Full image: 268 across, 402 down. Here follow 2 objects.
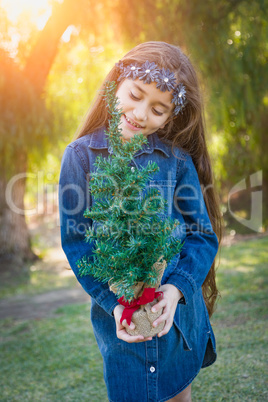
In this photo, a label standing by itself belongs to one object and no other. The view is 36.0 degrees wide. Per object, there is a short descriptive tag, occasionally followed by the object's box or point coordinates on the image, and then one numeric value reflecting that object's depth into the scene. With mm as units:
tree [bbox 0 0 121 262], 5258
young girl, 1425
